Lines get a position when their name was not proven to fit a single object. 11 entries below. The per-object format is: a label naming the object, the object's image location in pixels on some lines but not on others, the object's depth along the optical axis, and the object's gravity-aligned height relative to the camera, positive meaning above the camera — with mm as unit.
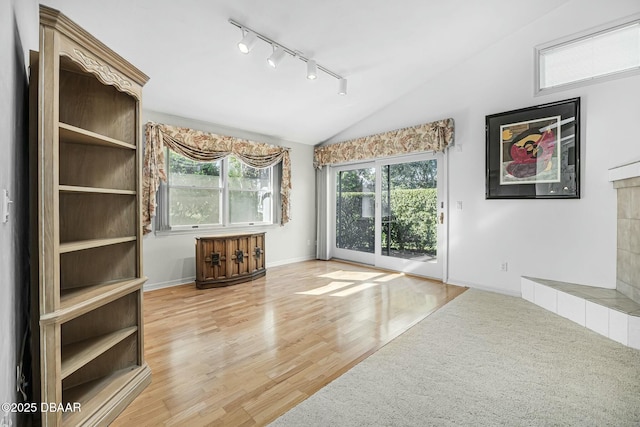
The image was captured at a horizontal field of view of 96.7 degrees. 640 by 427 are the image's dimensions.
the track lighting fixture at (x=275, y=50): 2592 +1631
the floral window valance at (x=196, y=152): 3678 +915
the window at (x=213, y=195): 4051 +265
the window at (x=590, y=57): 2857 +1672
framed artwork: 3125 +704
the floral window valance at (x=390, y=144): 4031 +1111
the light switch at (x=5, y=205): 994 +20
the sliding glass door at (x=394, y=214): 4332 -43
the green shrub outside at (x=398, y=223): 4395 -205
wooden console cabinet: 3883 -693
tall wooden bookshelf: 1237 -82
